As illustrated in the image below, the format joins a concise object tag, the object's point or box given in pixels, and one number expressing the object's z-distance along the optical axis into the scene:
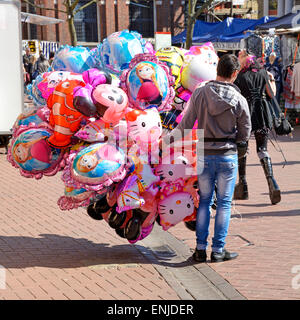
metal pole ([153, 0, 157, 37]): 40.28
